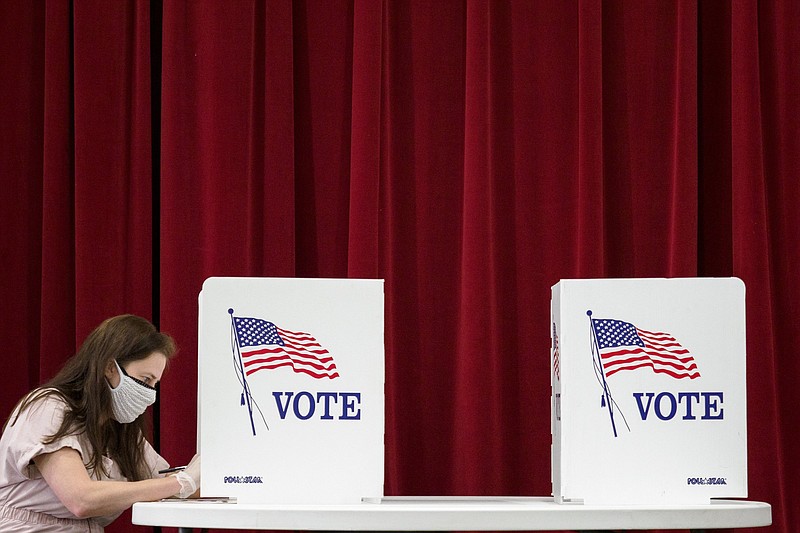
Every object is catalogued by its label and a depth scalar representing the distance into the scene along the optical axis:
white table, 8.38
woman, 9.03
